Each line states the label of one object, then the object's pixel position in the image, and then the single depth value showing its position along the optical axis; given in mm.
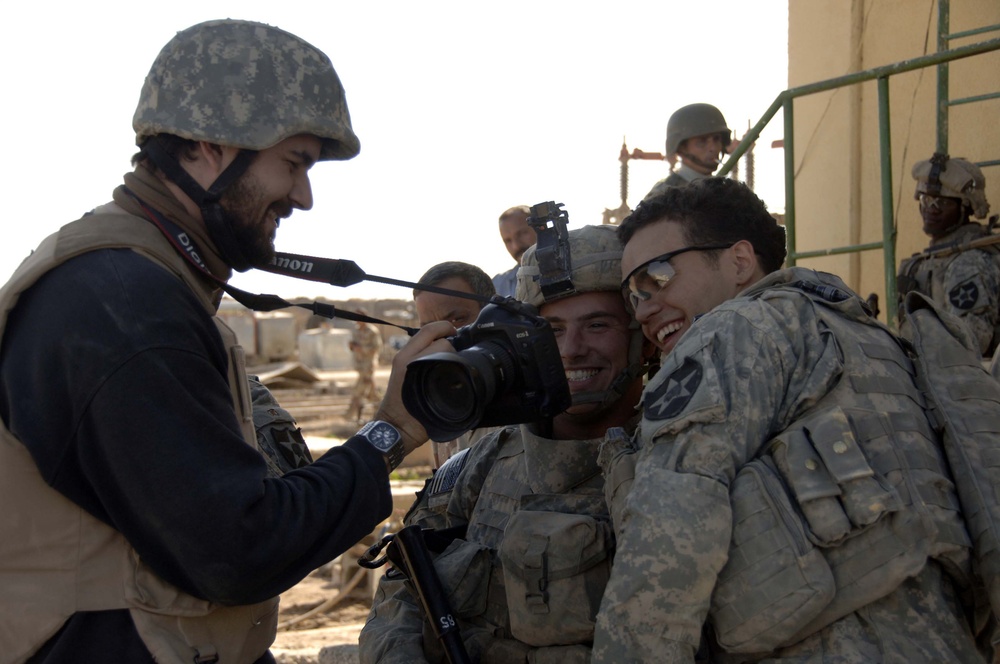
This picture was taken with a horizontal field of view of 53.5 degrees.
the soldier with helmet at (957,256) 5953
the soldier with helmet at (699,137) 6387
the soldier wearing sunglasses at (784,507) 1749
